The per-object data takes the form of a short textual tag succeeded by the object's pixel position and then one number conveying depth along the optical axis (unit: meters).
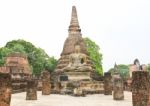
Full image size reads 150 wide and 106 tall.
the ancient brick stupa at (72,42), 14.06
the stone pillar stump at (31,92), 8.34
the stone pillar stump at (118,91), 8.65
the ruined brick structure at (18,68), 12.63
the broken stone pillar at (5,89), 5.31
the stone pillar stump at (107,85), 10.83
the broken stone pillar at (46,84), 10.49
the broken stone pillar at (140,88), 5.70
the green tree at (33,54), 20.74
